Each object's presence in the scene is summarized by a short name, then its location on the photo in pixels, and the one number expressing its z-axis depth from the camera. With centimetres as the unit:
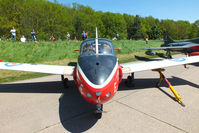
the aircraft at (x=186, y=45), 1493
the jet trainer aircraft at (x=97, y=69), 341
